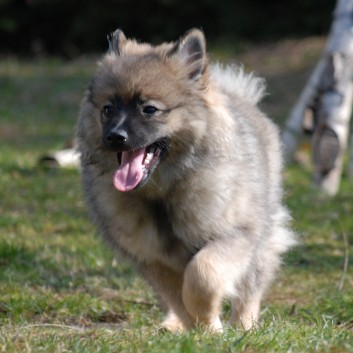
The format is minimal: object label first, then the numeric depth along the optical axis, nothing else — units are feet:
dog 31.86
